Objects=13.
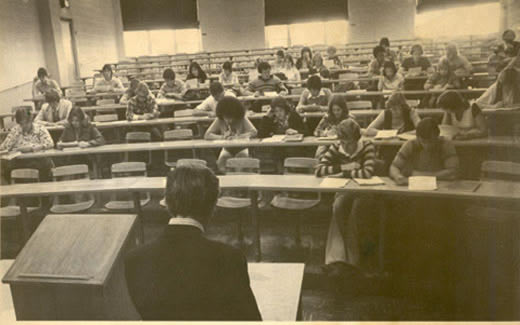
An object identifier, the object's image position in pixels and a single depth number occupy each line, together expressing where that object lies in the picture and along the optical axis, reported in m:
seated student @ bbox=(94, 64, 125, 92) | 7.32
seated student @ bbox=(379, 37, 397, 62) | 6.40
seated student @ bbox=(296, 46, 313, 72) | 9.71
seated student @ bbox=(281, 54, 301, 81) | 8.91
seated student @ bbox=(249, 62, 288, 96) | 7.11
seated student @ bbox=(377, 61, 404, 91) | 6.38
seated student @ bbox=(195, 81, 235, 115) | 5.72
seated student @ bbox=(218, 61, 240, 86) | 8.09
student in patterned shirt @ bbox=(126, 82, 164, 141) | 5.90
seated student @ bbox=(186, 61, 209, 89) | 7.82
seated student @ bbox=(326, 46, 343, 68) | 10.46
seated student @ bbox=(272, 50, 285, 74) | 9.14
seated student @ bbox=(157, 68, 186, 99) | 7.36
